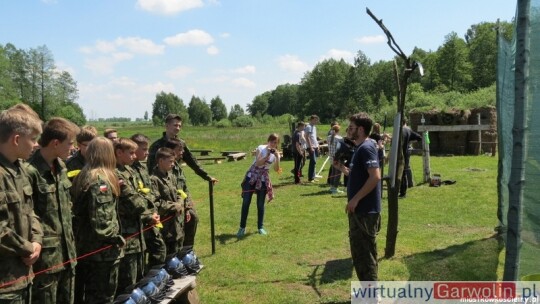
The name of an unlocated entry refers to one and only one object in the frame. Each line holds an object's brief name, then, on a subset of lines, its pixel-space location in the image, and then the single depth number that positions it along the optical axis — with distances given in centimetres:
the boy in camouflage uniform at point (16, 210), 280
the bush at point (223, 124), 7719
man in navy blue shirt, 469
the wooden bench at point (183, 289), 444
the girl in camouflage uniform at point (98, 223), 377
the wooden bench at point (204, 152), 2536
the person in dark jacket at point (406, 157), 1038
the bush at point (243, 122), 7792
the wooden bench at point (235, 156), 2247
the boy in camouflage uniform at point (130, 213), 429
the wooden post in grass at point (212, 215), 671
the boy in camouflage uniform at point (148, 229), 494
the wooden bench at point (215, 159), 2198
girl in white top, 779
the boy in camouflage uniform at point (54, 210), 331
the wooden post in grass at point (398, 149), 617
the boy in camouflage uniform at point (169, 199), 531
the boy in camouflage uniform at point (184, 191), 582
